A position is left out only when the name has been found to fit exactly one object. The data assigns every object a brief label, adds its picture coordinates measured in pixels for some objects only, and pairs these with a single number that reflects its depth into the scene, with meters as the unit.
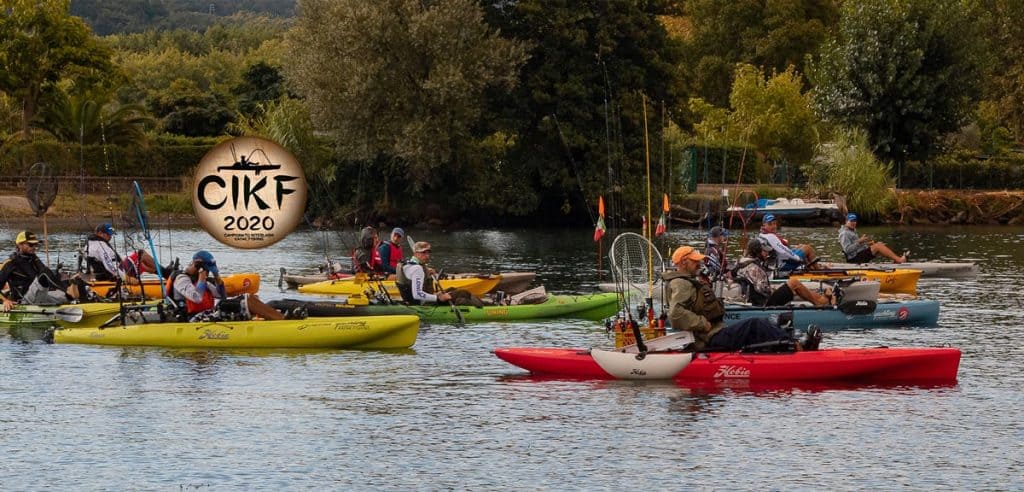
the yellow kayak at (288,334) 25.61
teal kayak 26.94
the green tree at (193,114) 81.38
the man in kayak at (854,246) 37.56
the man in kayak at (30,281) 29.17
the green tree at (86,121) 76.12
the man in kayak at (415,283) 28.64
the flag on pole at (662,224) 25.81
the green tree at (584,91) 66.88
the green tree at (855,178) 70.00
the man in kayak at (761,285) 27.42
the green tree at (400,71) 62.88
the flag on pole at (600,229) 26.16
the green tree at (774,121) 81.31
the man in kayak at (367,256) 34.16
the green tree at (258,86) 85.62
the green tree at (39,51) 76.69
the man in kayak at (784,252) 32.59
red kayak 21.52
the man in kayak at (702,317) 21.25
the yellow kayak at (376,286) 32.56
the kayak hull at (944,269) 39.62
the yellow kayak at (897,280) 34.31
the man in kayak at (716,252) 28.52
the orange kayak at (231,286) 31.45
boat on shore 68.81
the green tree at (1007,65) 93.81
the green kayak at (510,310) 28.46
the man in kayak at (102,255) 31.36
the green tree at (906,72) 74.31
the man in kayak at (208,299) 25.44
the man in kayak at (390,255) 34.09
